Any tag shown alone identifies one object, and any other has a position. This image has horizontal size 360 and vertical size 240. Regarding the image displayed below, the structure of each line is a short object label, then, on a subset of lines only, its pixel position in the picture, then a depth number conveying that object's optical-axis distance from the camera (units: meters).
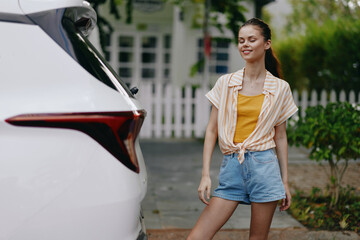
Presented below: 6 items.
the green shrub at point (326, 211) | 4.44
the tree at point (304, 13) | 21.92
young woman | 2.64
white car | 1.85
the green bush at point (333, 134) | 4.59
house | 13.84
